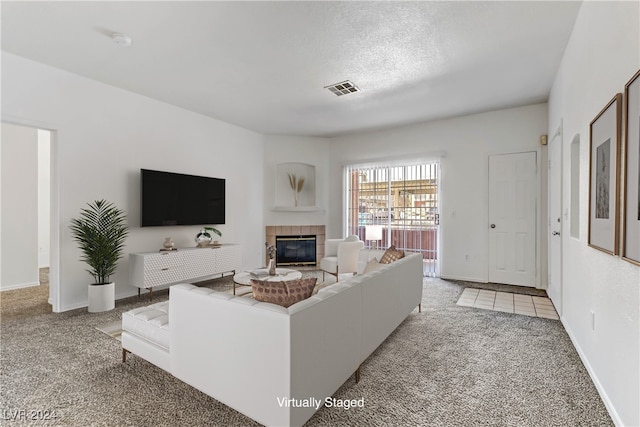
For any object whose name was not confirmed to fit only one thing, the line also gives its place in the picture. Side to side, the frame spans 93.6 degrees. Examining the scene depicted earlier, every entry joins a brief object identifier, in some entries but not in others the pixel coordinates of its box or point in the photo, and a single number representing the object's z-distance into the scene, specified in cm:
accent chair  458
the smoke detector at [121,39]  271
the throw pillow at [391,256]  328
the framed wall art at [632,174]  135
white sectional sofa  140
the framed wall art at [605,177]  159
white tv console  383
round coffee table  337
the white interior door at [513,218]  457
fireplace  627
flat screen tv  412
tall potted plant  343
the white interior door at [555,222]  331
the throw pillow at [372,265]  326
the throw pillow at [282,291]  169
